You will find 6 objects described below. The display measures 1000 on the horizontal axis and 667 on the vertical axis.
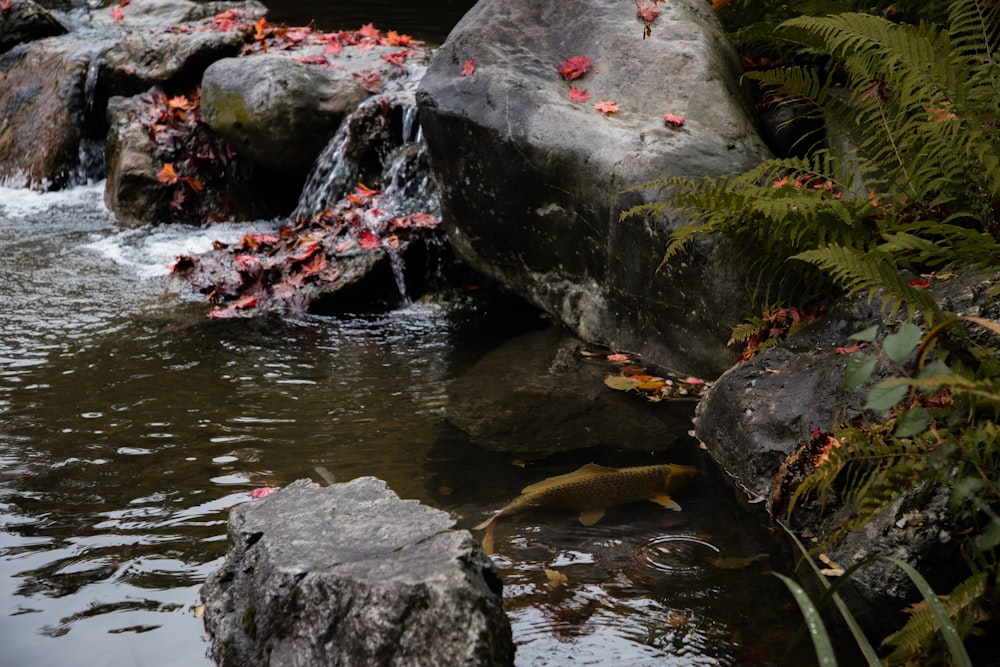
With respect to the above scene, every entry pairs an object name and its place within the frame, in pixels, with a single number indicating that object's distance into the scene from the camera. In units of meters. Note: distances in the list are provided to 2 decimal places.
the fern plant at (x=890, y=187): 4.07
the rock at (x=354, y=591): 2.60
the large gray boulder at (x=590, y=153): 5.39
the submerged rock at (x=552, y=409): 4.75
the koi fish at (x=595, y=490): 4.01
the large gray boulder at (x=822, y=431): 3.35
